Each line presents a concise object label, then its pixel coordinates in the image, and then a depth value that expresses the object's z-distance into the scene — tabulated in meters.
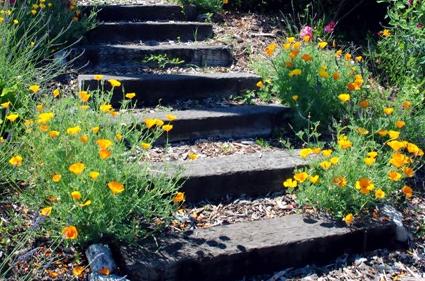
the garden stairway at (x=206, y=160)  3.08
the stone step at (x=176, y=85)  4.62
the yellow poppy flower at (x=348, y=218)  3.32
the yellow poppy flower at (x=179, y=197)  3.09
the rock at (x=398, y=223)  3.54
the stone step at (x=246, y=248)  2.97
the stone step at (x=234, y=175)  3.66
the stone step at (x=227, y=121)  4.28
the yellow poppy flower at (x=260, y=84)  4.60
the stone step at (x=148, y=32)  5.52
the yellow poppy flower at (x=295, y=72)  4.32
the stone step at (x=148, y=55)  5.09
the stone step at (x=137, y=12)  5.85
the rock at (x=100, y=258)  2.84
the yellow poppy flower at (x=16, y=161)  2.78
